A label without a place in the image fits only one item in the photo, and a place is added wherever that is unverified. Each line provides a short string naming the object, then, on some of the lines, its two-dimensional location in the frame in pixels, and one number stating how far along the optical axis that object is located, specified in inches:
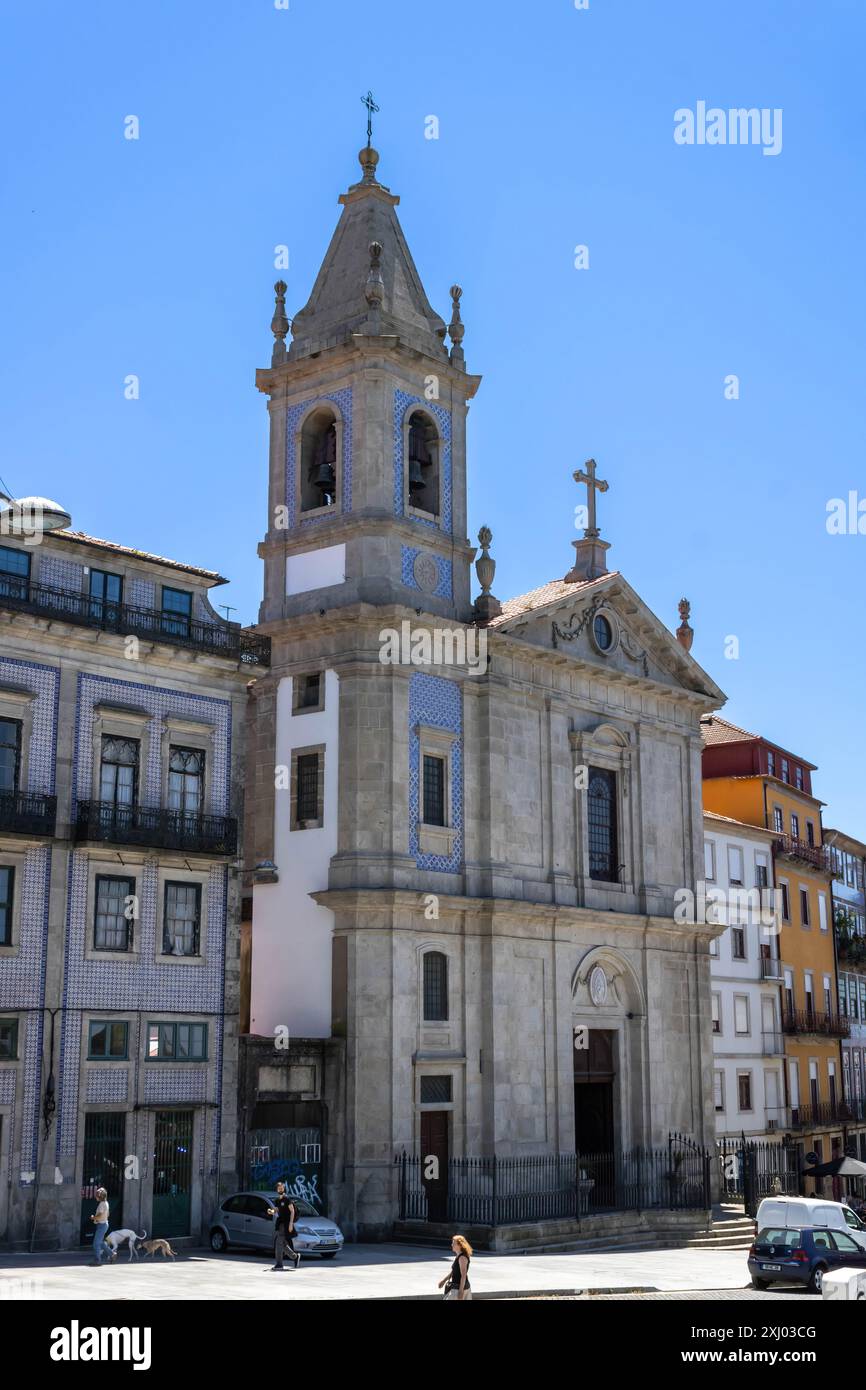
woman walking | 794.8
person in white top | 1044.5
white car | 1165.7
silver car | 1181.1
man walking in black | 1092.5
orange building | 2352.4
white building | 2143.2
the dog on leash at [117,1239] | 1069.8
